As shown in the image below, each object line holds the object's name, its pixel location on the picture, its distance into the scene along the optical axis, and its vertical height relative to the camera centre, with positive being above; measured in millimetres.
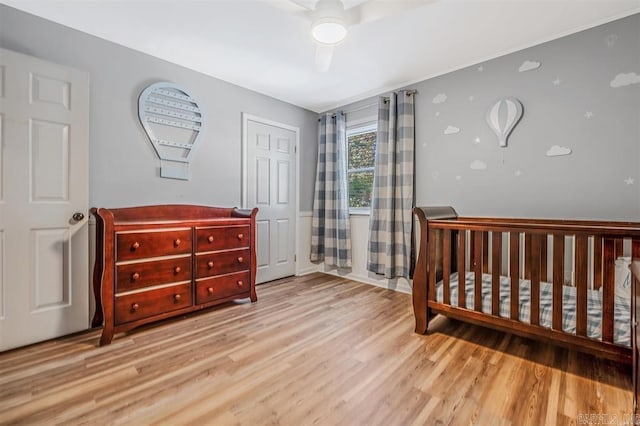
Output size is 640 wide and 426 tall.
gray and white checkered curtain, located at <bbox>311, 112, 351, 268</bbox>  3510 +311
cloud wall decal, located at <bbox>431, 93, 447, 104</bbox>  2747 +1134
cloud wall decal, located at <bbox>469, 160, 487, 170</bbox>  2525 +441
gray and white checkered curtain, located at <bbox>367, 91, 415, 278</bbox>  2902 +254
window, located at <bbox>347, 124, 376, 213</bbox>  3469 +612
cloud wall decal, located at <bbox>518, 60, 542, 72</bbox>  2258 +1200
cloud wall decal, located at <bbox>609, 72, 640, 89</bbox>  1903 +922
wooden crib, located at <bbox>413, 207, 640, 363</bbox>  1447 -471
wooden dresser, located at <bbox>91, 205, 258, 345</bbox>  1889 -383
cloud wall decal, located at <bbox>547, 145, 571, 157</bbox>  2141 +485
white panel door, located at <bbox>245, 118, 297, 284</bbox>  3189 +253
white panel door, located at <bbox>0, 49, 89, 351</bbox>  1757 +90
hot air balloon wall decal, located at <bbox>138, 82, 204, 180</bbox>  2402 +807
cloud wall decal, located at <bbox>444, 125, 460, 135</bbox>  2676 +802
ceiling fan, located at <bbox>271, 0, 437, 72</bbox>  1489 +1089
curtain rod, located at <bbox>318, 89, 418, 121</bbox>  2895 +1267
